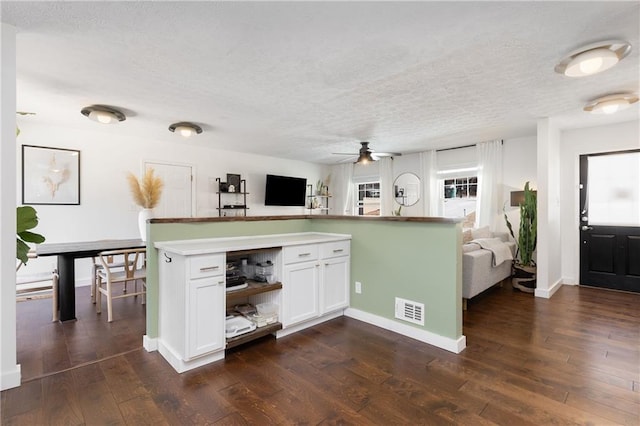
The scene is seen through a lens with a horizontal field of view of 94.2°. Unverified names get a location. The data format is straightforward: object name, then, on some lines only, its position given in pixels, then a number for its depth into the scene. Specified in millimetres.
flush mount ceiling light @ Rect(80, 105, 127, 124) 3458
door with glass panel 4148
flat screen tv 6883
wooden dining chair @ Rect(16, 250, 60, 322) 3010
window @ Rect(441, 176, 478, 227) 5840
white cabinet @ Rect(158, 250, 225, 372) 2135
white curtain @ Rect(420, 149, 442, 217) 6156
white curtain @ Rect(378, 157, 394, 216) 6909
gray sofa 3369
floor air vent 2672
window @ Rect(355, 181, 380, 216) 7473
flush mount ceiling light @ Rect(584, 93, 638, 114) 3062
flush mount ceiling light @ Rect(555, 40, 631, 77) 2084
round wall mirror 6523
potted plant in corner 4242
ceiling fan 4906
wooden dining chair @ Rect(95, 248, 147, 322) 3141
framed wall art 4238
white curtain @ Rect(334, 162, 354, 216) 7828
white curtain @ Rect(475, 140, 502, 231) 5258
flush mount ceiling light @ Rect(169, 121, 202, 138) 4148
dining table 3092
